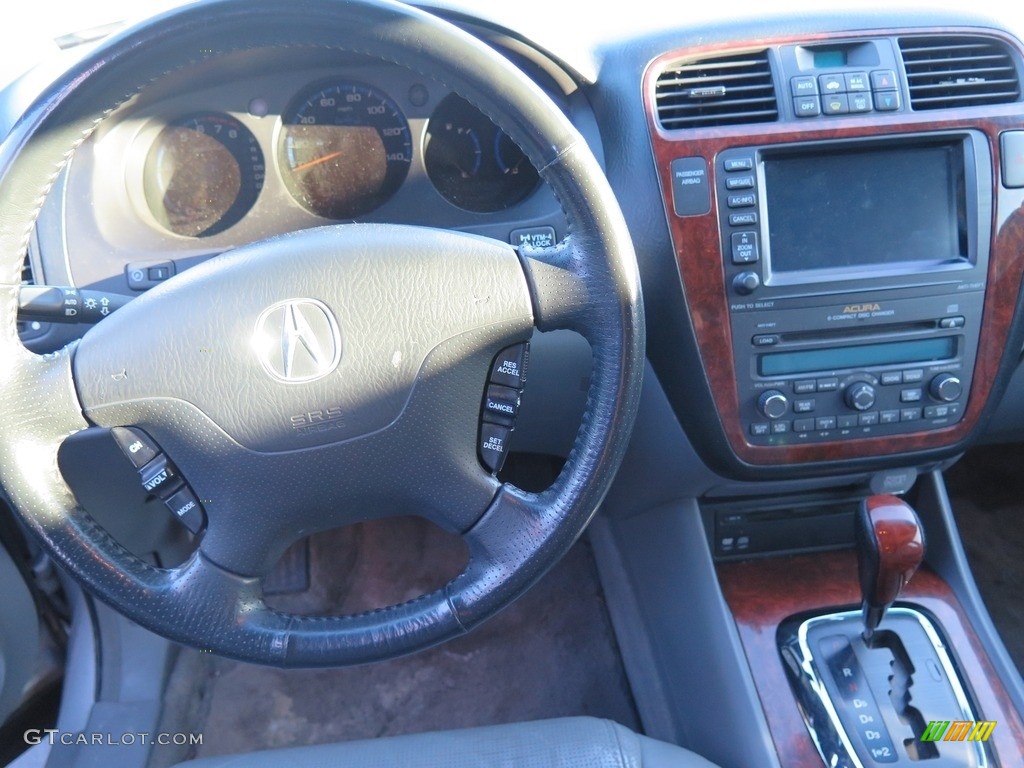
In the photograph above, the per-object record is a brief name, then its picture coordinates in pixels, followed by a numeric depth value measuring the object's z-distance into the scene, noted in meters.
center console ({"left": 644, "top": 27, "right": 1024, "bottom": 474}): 1.35
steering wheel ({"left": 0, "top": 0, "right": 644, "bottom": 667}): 0.99
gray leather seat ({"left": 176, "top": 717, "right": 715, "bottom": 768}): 1.16
